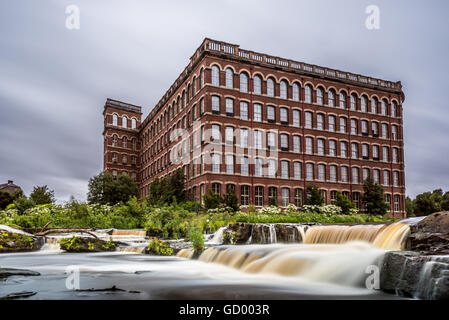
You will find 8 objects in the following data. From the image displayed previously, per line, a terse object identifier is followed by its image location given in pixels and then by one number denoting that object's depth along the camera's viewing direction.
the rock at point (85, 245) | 17.81
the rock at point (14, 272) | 9.03
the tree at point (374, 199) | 41.31
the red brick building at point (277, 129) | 37.34
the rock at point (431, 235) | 9.89
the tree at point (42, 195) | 44.41
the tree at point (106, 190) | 50.09
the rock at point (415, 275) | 6.63
